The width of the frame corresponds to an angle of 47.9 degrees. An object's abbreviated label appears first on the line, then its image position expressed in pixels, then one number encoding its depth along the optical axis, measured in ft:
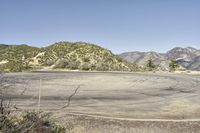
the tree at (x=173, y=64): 128.79
